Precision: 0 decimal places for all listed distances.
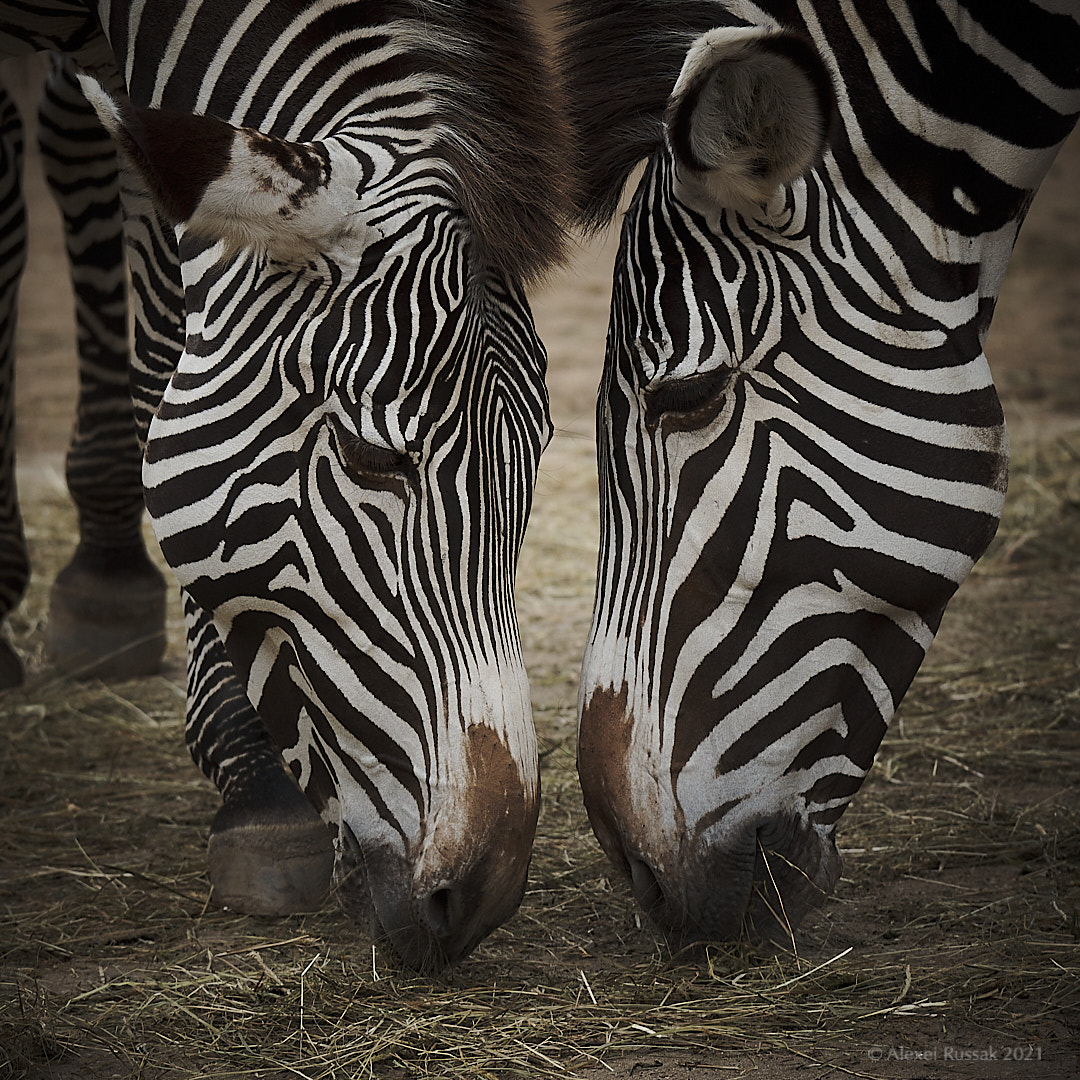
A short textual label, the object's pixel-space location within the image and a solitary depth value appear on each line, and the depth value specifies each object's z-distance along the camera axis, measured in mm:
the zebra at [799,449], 4531
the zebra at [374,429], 4387
